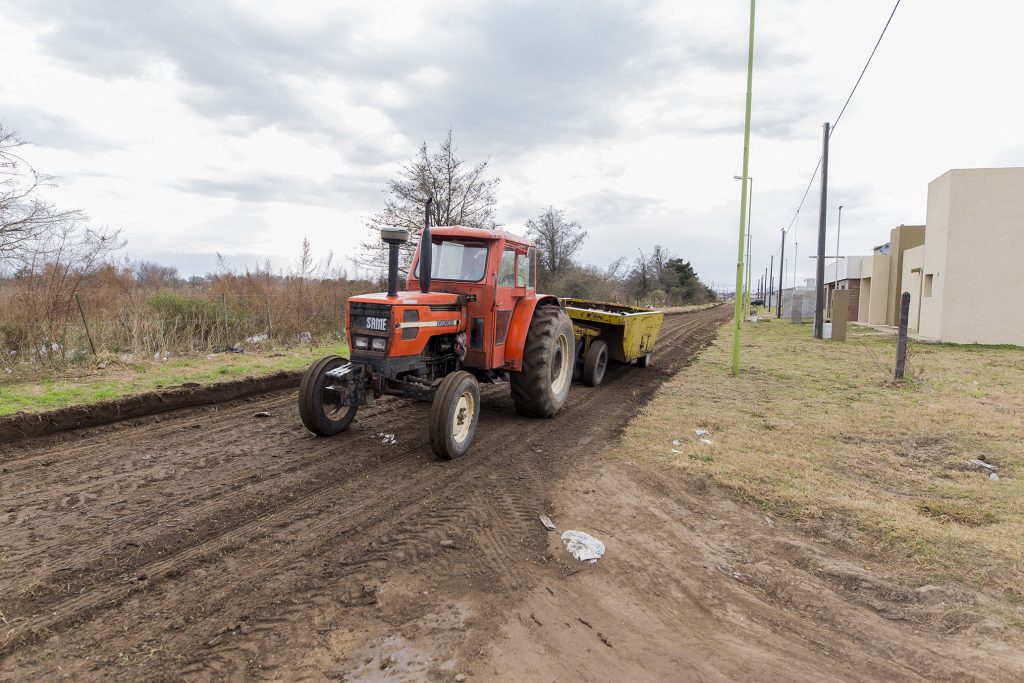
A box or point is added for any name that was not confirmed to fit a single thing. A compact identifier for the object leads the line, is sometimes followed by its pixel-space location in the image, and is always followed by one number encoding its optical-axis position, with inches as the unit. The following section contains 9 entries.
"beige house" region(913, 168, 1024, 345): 655.1
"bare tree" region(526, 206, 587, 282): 1334.9
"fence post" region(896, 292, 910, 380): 405.1
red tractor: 210.2
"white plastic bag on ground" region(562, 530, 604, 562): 148.6
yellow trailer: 390.0
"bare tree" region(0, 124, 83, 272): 336.8
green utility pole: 424.2
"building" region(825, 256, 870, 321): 1195.9
